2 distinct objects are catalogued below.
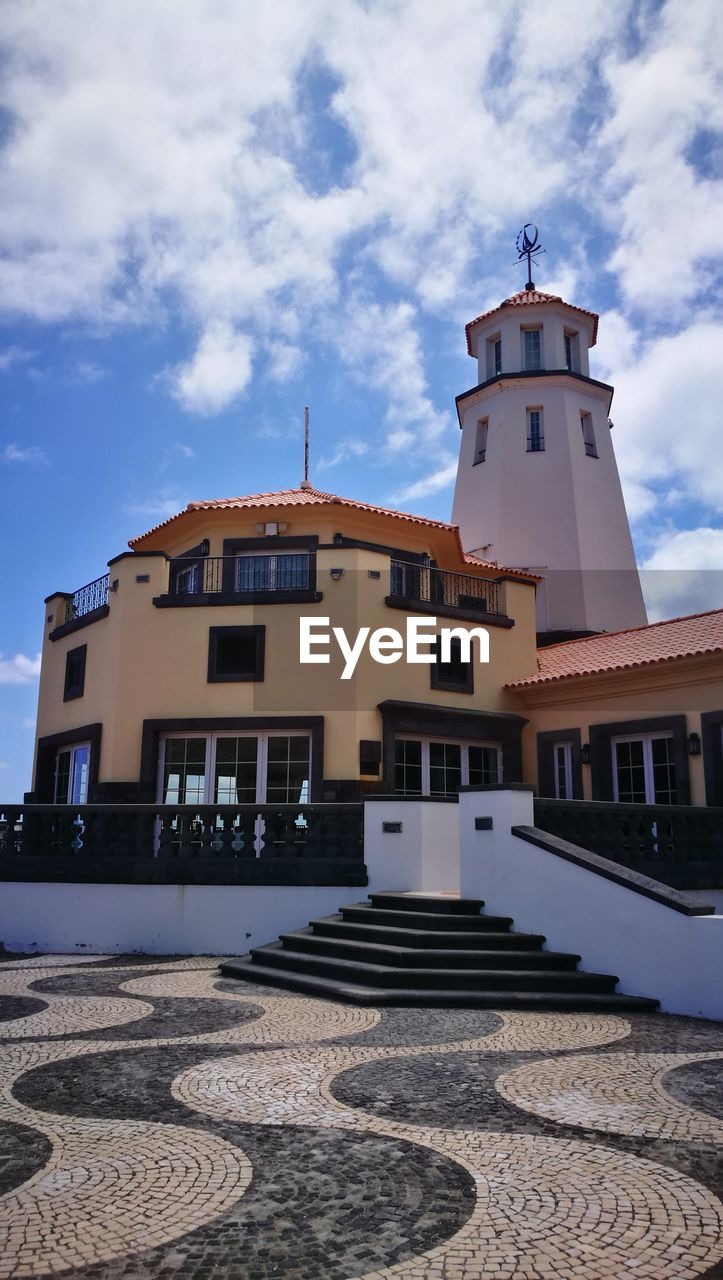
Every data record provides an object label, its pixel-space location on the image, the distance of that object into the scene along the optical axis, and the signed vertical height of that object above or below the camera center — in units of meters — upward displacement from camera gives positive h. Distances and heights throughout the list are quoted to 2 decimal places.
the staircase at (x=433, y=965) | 8.34 -1.23
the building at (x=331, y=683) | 16.11 +2.83
